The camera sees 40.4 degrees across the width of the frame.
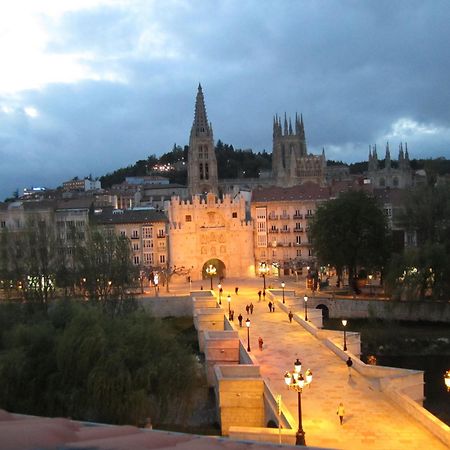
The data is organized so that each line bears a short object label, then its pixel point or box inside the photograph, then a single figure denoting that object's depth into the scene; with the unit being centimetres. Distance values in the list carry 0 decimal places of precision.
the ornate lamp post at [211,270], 6022
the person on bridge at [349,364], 2738
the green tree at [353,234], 5338
